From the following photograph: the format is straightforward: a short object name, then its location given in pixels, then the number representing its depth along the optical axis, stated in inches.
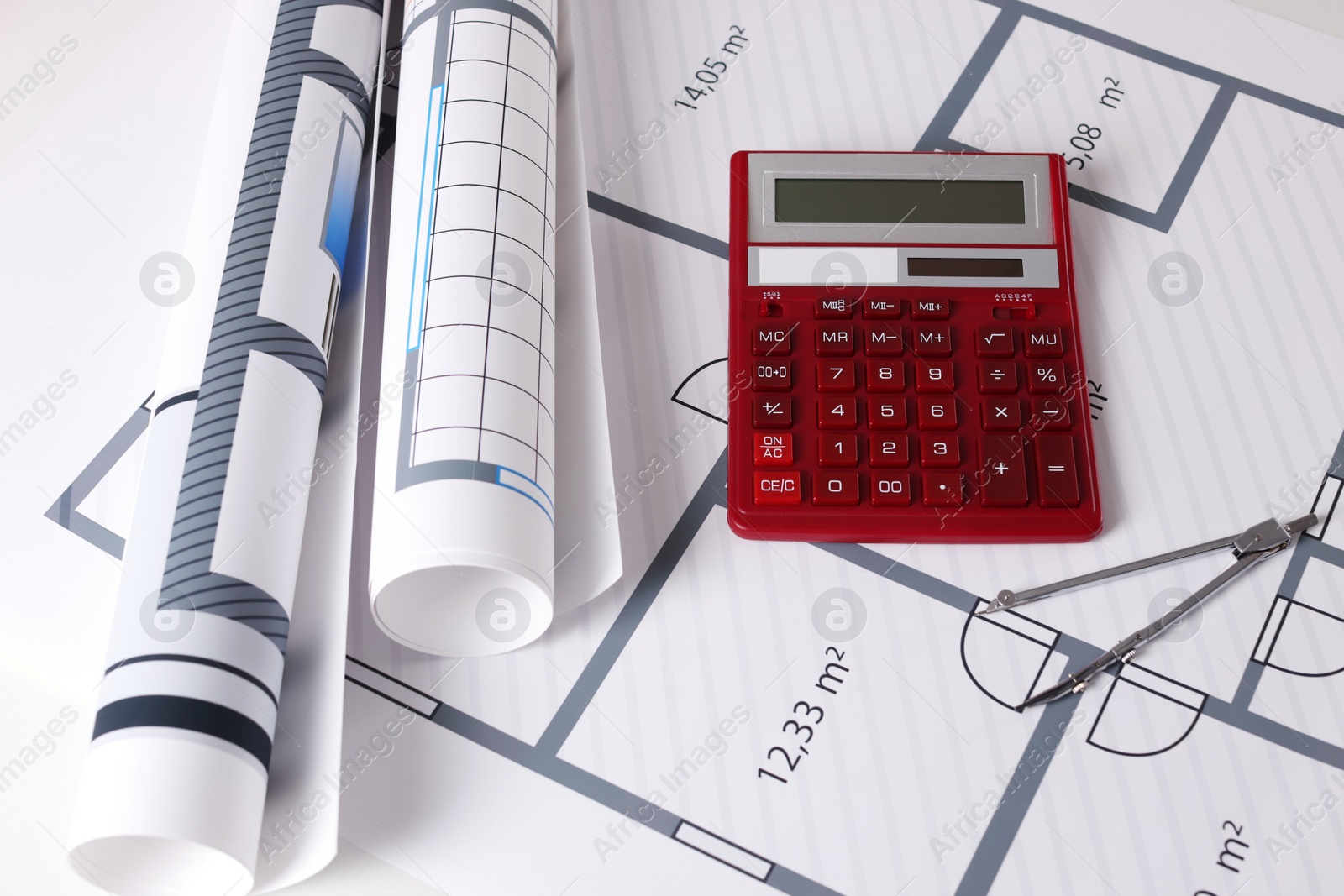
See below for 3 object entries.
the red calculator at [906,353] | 19.3
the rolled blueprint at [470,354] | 16.9
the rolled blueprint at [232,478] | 15.2
